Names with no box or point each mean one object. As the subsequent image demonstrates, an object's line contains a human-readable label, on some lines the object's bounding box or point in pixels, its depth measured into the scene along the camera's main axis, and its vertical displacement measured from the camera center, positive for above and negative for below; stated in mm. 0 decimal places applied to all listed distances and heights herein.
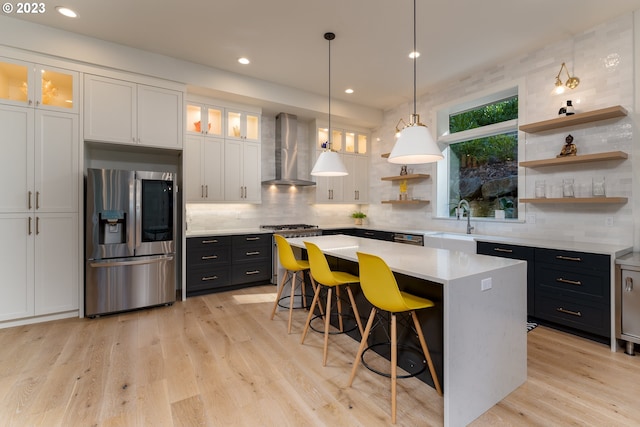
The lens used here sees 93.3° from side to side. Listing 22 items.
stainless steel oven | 4723 -303
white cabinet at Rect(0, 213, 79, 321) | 3057 -554
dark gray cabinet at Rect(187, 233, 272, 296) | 4135 -725
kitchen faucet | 4280 +29
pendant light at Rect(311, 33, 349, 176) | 3107 +486
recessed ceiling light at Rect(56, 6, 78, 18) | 2863 +1934
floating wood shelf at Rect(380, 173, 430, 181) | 4929 +601
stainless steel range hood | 5152 +1062
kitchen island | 1629 -672
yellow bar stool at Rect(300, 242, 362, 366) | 2416 -551
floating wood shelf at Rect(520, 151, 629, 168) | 2867 +545
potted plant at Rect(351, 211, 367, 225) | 6035 -102
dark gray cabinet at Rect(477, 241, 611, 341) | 2646 -726
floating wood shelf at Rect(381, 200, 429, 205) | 5049 +171
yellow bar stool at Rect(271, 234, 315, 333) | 2969 -482
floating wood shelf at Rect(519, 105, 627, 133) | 2871 +959
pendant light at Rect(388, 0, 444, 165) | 2211 +502
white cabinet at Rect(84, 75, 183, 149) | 3418 +1184
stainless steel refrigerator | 3332 -331
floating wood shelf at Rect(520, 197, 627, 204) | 2898 +123
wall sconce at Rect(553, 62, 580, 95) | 3227 +1400
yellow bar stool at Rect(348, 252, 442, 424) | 1799 -551
